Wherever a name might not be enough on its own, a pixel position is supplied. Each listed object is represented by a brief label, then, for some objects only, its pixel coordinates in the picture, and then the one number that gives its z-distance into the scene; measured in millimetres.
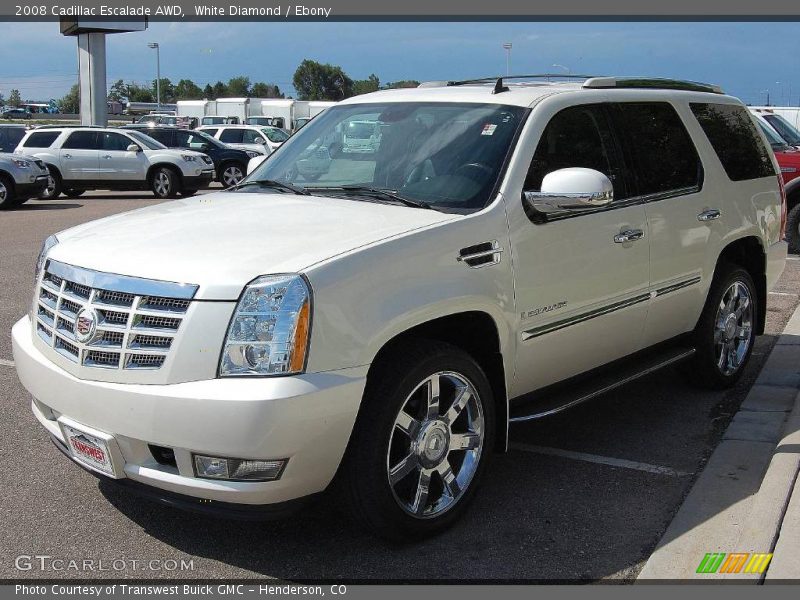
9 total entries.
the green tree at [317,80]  118912
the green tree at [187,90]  127062
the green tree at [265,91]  113338
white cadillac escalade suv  3455
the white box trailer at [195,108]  51188
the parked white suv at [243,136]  28891
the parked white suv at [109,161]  22328
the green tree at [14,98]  150500
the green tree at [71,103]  136050
